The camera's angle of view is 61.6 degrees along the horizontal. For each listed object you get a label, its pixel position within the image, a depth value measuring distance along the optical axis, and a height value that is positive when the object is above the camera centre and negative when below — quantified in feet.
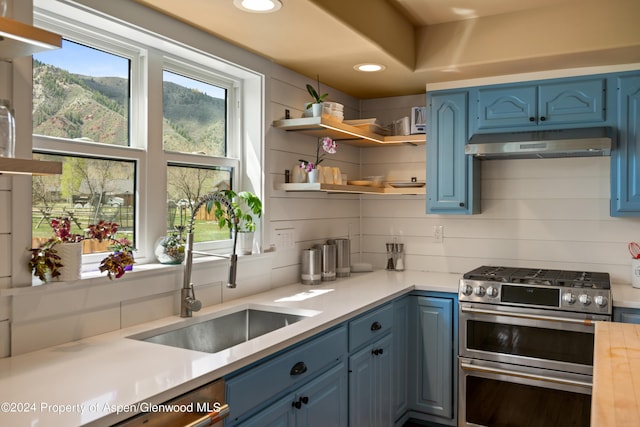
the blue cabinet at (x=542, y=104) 10.27 +2.08
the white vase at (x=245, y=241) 9.90 -0.61
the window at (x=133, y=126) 6.75 +1.21
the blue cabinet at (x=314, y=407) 6.34 -2.59
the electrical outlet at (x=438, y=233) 12.60 -0.58
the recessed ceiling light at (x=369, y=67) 10.38 +2.76
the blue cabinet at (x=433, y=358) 10.63 -3.01
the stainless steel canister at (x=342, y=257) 11.69 -1.08
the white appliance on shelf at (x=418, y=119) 12.08 +2.01
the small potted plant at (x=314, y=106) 9.94 +1.91
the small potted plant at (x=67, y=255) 6.04 -0.56
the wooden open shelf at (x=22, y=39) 4.59 +1.55
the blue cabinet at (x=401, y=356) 10.25 -2.90
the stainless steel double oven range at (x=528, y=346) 9.31 -2.51
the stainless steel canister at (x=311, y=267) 10.70 -1.18
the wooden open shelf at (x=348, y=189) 9.93 +0.40
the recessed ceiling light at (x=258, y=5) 7.14 +2.75
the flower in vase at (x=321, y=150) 10.25 +1.20
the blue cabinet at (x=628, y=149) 9.97 +1.11
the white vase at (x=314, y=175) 10.10 +0.62
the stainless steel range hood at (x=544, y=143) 9.63 +1.21
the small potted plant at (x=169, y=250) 7.90 -0.62
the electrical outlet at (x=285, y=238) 10.35 -0.59
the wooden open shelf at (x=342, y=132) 9.86 +1.55
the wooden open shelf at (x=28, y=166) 4.65 +0.37
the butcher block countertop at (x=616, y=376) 4.25 -1.64
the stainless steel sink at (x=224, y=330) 7.34 -1.81
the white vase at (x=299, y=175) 10.27 +0.64
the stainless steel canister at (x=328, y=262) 11.04 -1.11
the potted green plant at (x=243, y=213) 9.20 -0.08
